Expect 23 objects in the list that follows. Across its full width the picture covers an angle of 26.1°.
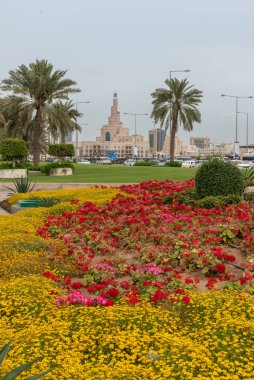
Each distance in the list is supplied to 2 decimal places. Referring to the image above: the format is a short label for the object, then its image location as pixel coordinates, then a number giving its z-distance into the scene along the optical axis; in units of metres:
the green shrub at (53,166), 36.44
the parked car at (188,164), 56.88
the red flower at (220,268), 7.02
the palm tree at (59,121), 39.34
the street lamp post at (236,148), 58.88
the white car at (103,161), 74.62
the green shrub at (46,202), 14.64
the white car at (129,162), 67.19
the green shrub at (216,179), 12.35
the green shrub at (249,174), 16.45
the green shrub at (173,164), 49.21
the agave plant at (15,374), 3.07
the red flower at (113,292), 6.05
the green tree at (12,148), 36.00
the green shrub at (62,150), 41.12
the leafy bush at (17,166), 37.29
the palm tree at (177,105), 48.66
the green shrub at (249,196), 12.10
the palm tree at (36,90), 39.47
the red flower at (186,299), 5.52
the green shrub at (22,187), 19.45
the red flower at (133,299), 5.61
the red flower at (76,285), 6.56
